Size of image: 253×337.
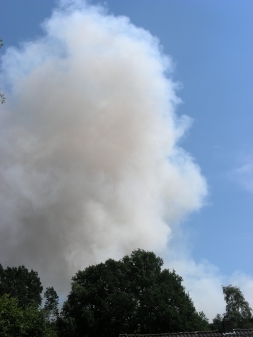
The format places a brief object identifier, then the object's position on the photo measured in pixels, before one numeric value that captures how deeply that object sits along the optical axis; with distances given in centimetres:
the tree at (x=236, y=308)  7450
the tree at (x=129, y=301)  5266
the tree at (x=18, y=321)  2978
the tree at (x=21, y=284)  7362
